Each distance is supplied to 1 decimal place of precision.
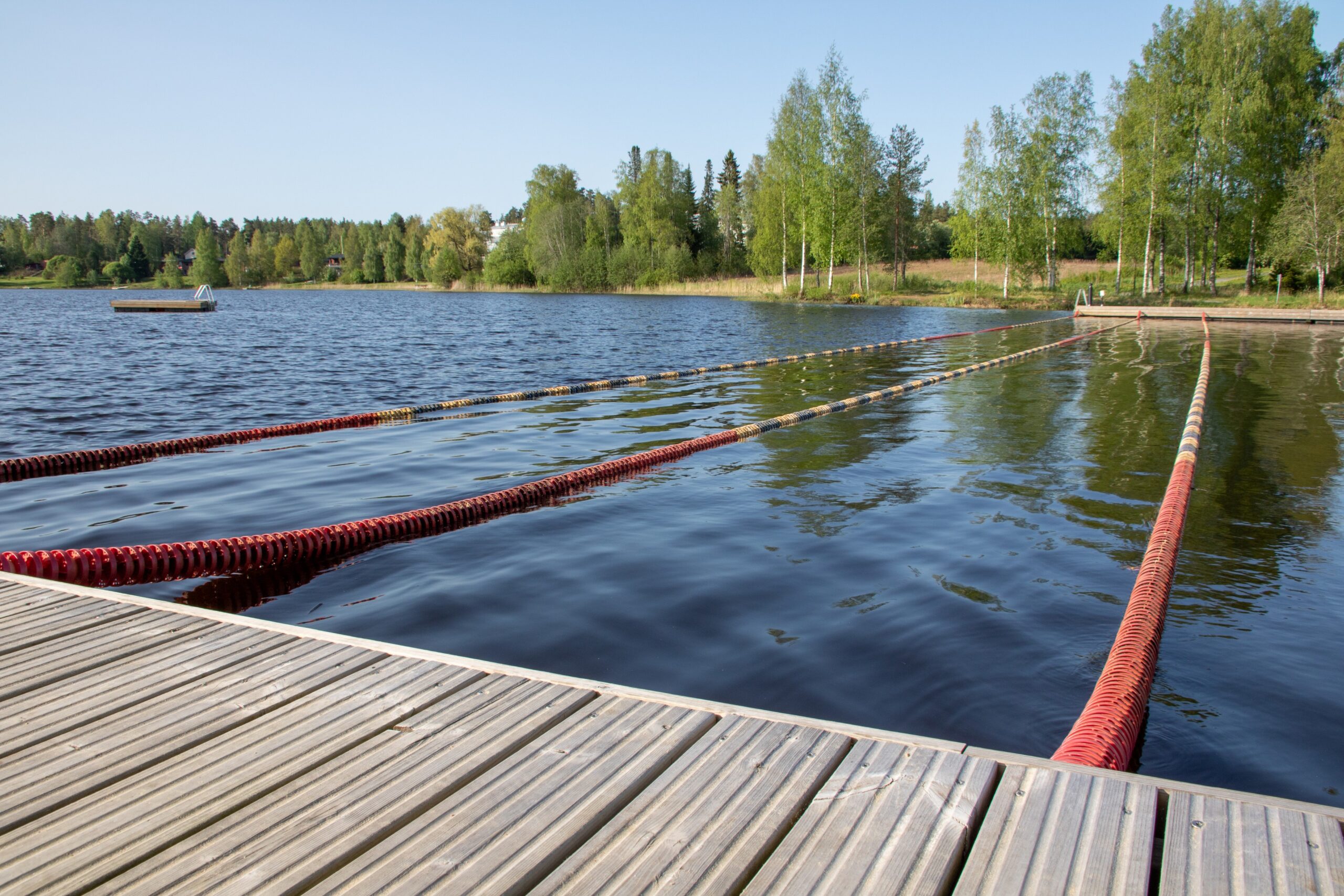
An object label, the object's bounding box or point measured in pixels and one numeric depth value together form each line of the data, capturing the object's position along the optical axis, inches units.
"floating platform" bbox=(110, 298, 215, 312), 1718.8
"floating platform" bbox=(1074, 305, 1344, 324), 1066.1
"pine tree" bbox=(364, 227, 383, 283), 4411.9
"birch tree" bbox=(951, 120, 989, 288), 1742.1
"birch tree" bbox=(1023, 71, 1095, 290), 1600.6
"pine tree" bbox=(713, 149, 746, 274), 2982.3
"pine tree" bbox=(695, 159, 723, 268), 2901.1
